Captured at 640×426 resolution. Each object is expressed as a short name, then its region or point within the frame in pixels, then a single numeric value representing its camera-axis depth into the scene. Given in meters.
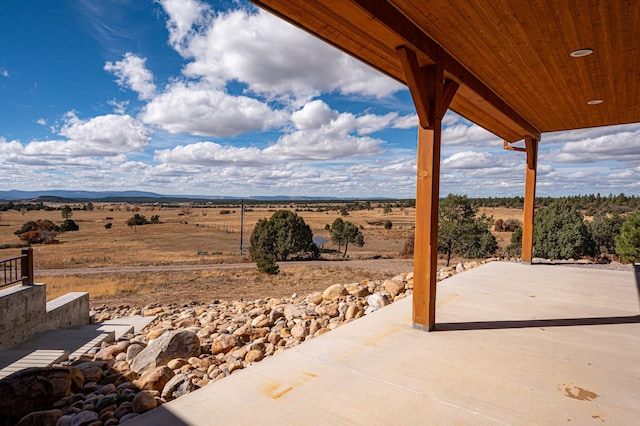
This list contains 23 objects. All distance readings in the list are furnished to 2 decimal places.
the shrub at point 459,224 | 20.19
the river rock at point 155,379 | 3.41
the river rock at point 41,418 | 2.75
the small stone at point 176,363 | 4.00
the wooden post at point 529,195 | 8.46
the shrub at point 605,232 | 26.23
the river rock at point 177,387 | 3.23
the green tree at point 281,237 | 27.30
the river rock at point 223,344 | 4.60
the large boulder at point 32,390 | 3.03
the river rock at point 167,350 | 4.18
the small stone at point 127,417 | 2.75
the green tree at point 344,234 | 32.31
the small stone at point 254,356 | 4.14
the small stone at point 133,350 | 4.90
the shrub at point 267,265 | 18.47
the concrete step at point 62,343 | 5.55
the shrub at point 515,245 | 24.53
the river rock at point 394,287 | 6.54
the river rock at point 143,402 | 2.85
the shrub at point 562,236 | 21.14
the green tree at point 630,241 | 16.33
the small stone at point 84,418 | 2.70
